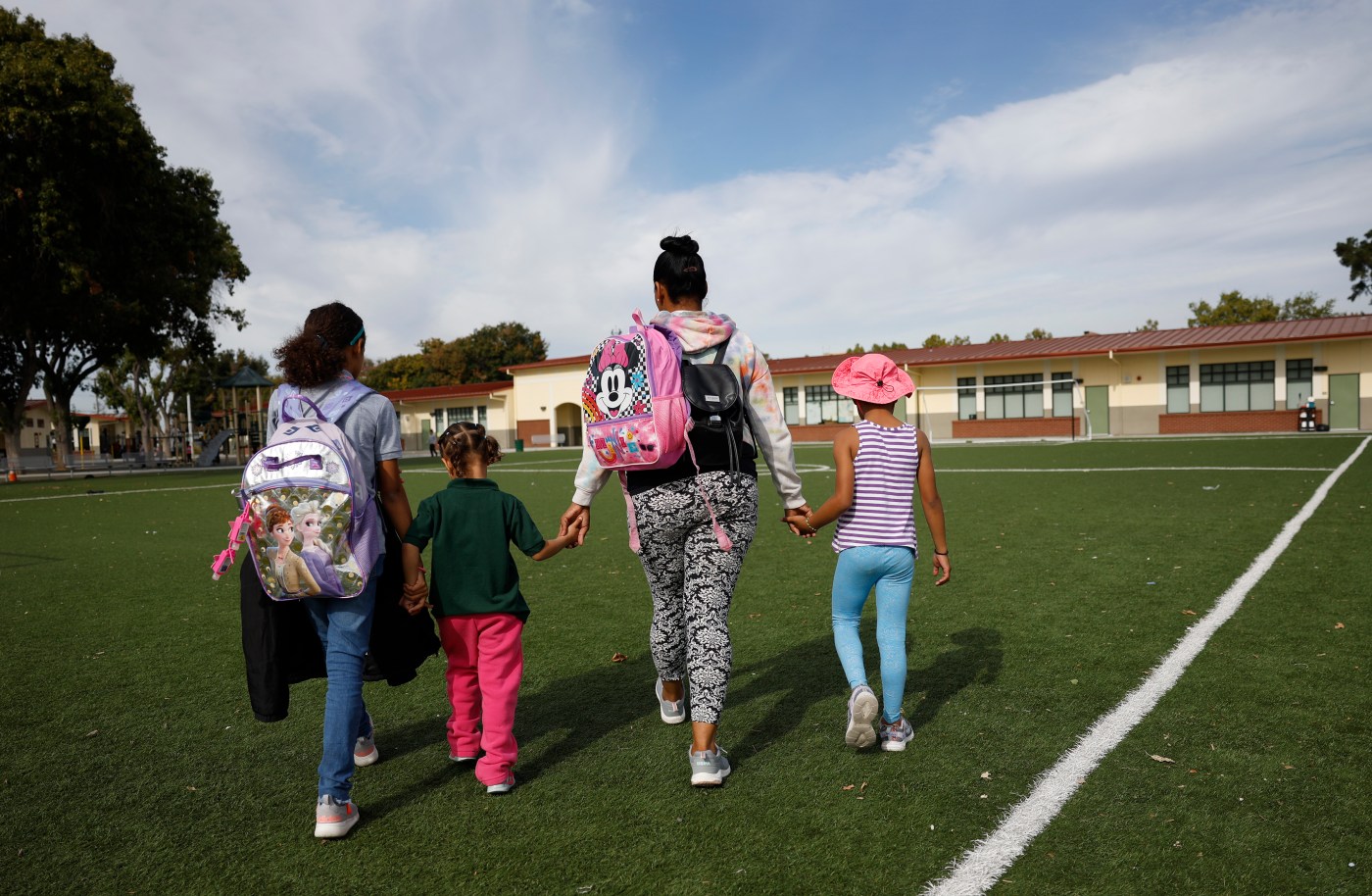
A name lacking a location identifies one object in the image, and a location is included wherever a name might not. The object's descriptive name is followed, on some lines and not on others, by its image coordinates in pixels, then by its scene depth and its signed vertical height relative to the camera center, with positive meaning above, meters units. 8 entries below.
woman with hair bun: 3.13 -0.29
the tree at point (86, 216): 21.30 +6.09
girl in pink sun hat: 3.38 -0.42
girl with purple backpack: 2.87 -0.17
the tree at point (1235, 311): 55.62 +5.59
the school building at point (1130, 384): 36.28 +0.85
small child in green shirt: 3.17 -0.57
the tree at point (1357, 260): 56.28 +8.75
